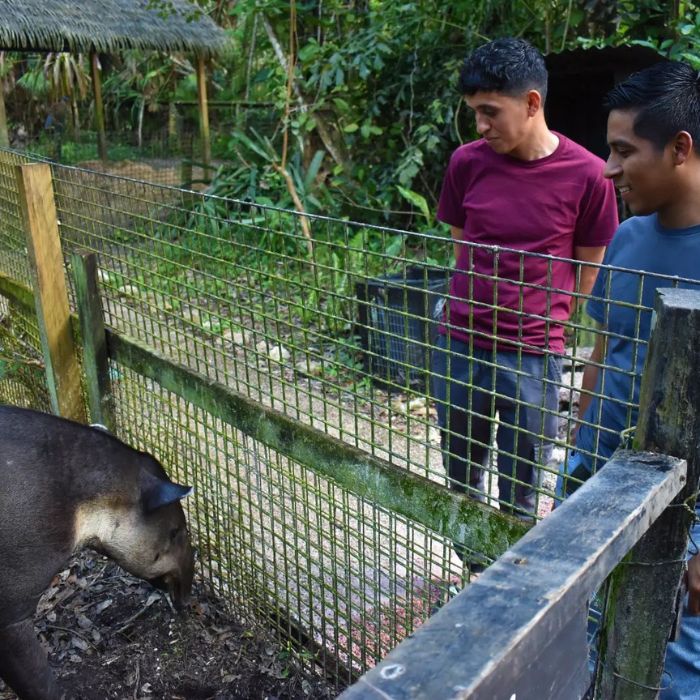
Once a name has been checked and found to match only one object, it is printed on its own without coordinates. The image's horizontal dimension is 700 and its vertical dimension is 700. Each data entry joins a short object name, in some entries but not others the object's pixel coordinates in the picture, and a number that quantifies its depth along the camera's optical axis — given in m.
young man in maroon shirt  2.94
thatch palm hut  11.55
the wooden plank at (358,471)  2.05
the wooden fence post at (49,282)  3.88
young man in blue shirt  1.95
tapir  2.90
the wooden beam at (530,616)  0.84
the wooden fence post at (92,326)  3.68
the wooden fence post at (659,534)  1.45
